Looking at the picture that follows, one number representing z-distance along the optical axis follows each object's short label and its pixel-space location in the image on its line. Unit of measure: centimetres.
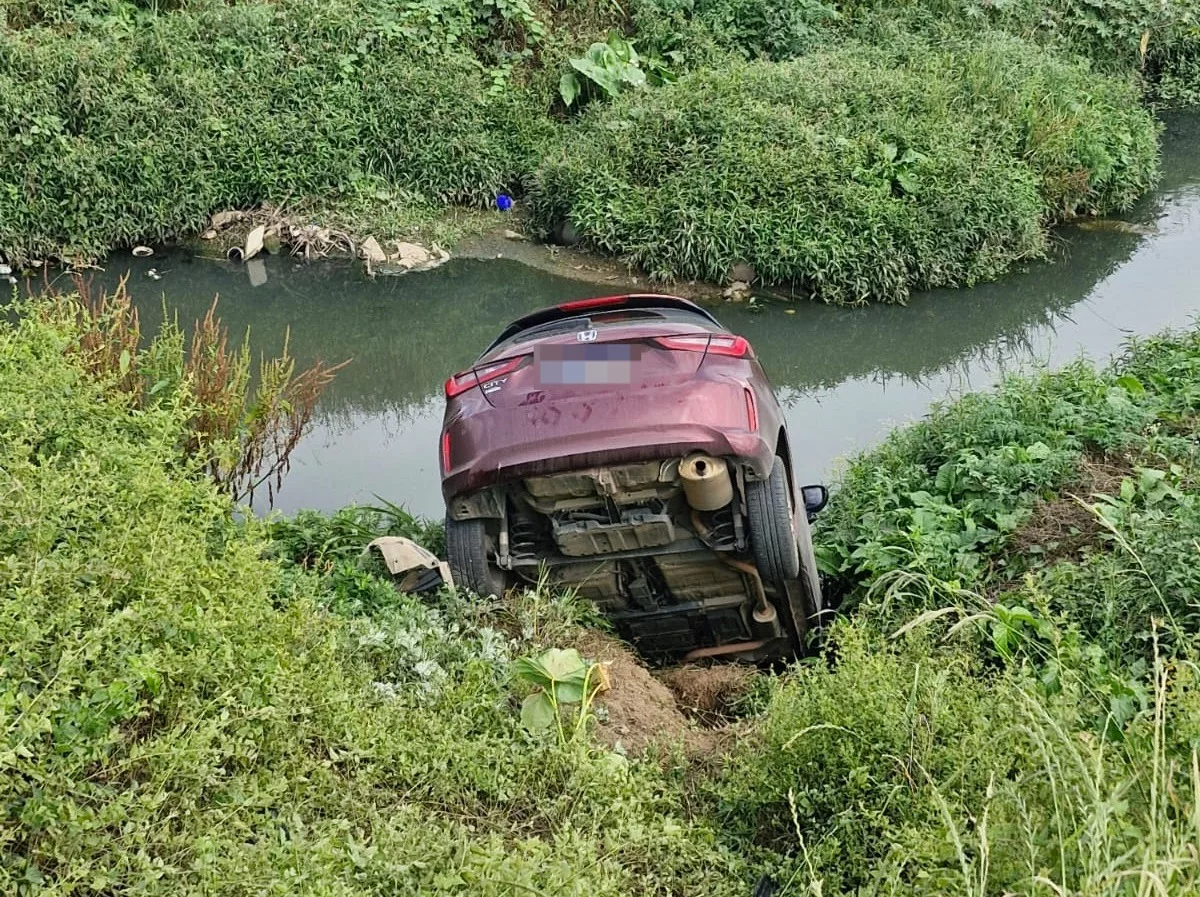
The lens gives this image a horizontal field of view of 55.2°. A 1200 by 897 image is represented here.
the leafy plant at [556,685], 385
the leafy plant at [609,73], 1216
